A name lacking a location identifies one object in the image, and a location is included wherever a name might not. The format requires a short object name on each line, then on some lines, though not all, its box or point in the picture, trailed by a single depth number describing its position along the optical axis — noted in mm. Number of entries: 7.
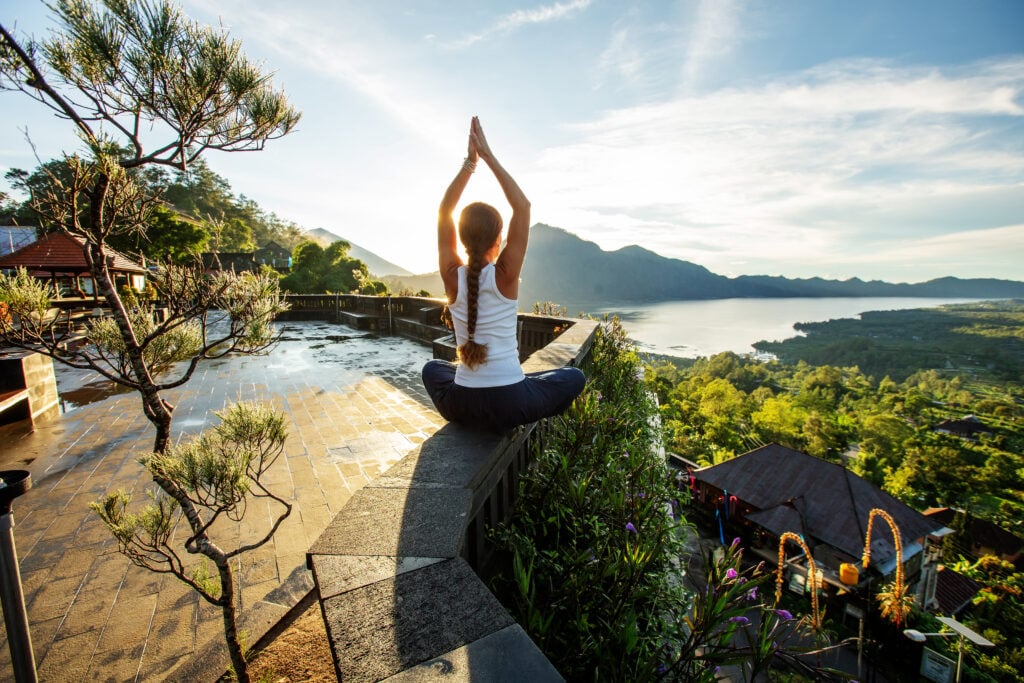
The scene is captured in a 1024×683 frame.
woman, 2004
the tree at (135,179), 1718
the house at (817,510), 14594
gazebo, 12352
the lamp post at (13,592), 1350
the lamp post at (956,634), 8914
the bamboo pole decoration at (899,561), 8705
